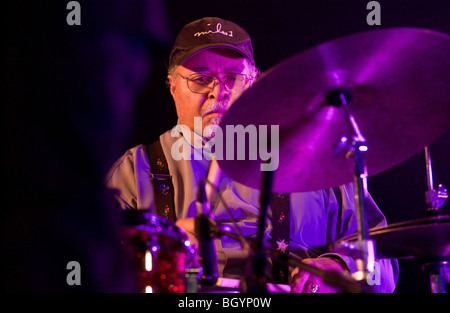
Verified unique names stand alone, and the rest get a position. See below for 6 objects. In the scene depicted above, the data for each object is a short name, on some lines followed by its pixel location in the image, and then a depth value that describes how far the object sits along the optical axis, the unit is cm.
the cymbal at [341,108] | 354
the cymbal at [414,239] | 371
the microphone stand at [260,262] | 321
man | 401
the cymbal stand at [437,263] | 379
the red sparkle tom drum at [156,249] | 351
